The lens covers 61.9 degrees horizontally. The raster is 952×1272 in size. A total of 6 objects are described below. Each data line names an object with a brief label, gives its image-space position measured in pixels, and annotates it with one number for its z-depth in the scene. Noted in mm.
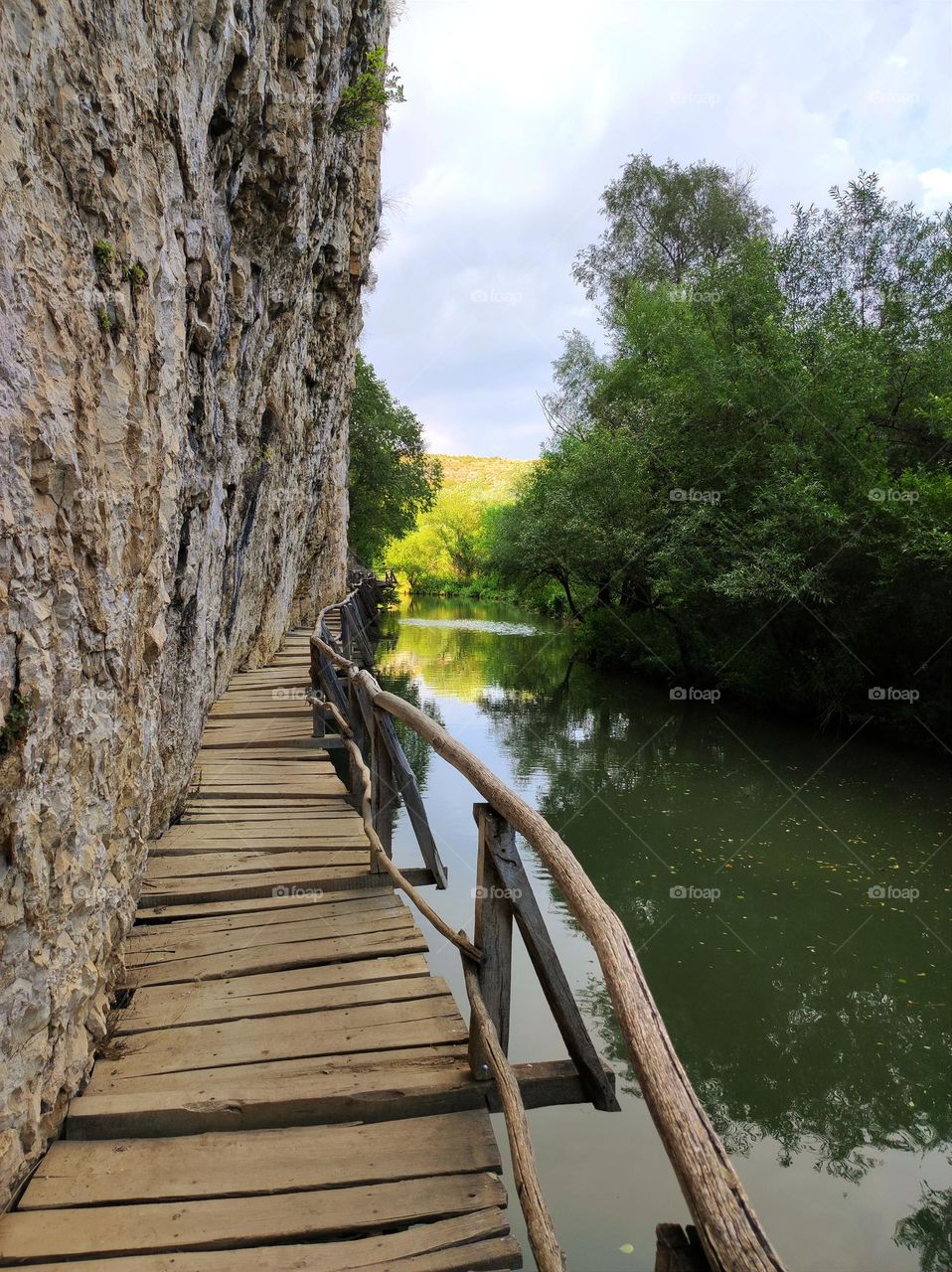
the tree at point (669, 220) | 23000
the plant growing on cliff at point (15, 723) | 1847
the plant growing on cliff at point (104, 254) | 2375
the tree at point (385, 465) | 28406
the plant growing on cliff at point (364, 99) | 8320
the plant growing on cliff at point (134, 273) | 2582
